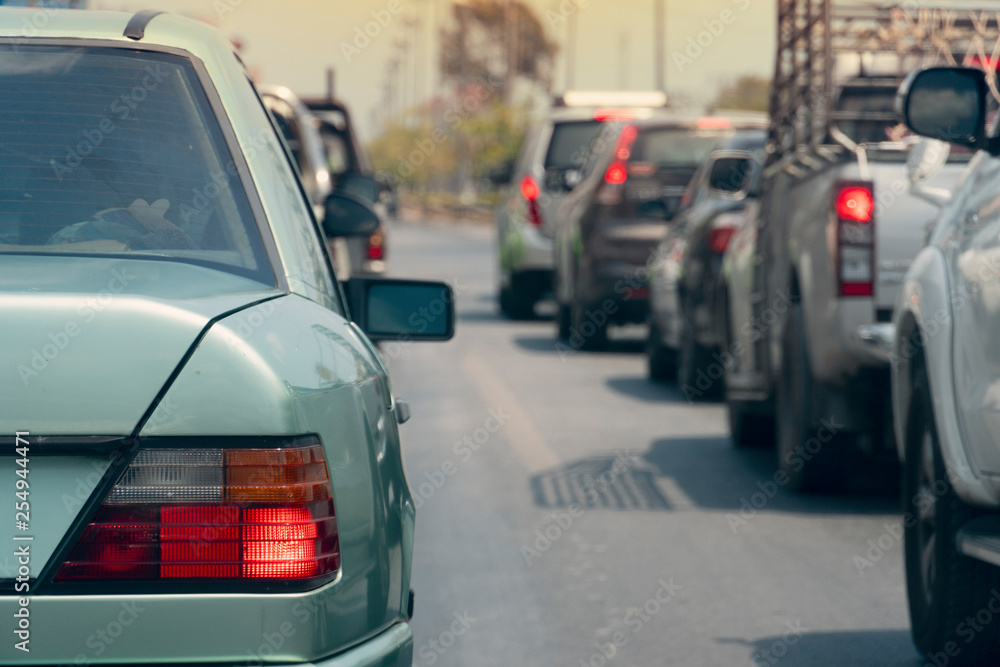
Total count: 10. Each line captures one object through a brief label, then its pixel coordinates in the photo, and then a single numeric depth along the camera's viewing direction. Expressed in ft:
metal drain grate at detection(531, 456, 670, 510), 48.60
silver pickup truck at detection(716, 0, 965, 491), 44.52
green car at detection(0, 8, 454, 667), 14.61
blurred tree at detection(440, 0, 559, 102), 567.18
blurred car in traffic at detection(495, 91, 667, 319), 110.73
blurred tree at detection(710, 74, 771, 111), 393.91
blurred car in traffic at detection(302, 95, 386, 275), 79.51
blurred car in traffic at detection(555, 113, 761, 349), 89.76
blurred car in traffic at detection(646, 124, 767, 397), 63.10
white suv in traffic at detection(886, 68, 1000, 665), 26.37
